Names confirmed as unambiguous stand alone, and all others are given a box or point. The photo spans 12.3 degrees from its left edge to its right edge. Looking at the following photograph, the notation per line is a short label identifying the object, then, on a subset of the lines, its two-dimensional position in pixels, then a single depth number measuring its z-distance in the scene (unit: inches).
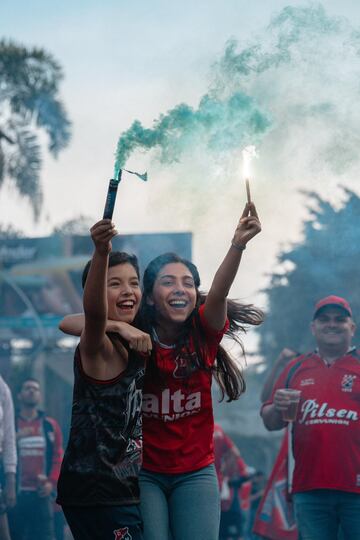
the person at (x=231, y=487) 705.7
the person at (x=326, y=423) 414.1
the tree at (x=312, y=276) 685.6
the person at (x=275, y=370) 511.8
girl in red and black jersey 295.2
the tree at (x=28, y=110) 1426.0
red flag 541.2
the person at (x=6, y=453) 555.7
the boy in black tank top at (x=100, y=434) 260.1
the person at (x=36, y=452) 671.6
